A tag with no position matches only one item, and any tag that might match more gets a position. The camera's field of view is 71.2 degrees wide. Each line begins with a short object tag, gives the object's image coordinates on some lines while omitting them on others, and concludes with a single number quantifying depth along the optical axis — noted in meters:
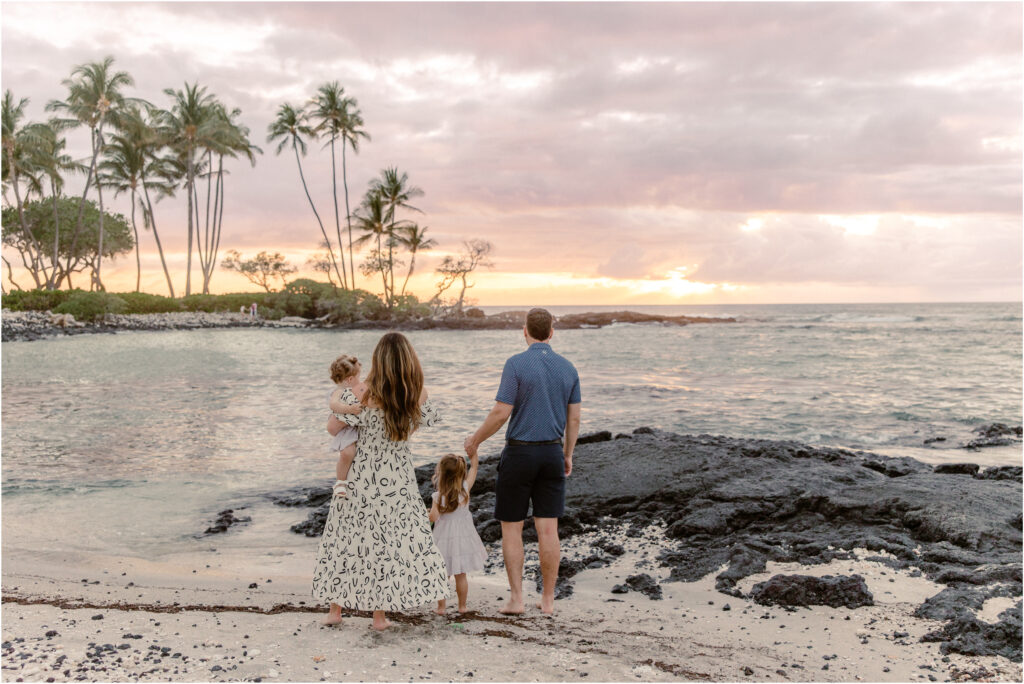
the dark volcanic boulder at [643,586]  5.38
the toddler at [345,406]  4.10
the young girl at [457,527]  4.57
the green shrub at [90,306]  43.16
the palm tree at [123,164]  51.66
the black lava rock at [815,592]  4.91
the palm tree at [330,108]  53.72
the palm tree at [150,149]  48.97
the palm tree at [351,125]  54.38
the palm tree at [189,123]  50.97
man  4.49
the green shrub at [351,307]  55.80
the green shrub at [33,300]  42.62
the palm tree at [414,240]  56.56
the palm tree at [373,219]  55.69
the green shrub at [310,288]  58.44
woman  4.17
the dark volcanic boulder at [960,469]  8.81
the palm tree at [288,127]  54.47
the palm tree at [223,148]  51.50
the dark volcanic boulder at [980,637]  4.18
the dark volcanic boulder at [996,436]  12.13
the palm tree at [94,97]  45.22
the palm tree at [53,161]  42.94
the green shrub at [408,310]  57.69
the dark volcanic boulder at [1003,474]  8.61
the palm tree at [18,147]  42.50
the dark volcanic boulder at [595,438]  9.24
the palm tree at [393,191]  55.66
